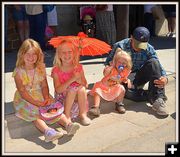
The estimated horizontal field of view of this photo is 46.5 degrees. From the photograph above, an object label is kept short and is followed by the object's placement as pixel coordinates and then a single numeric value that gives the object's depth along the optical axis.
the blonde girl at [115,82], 2.61
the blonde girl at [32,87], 2.23
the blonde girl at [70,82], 2.35
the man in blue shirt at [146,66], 2.62
